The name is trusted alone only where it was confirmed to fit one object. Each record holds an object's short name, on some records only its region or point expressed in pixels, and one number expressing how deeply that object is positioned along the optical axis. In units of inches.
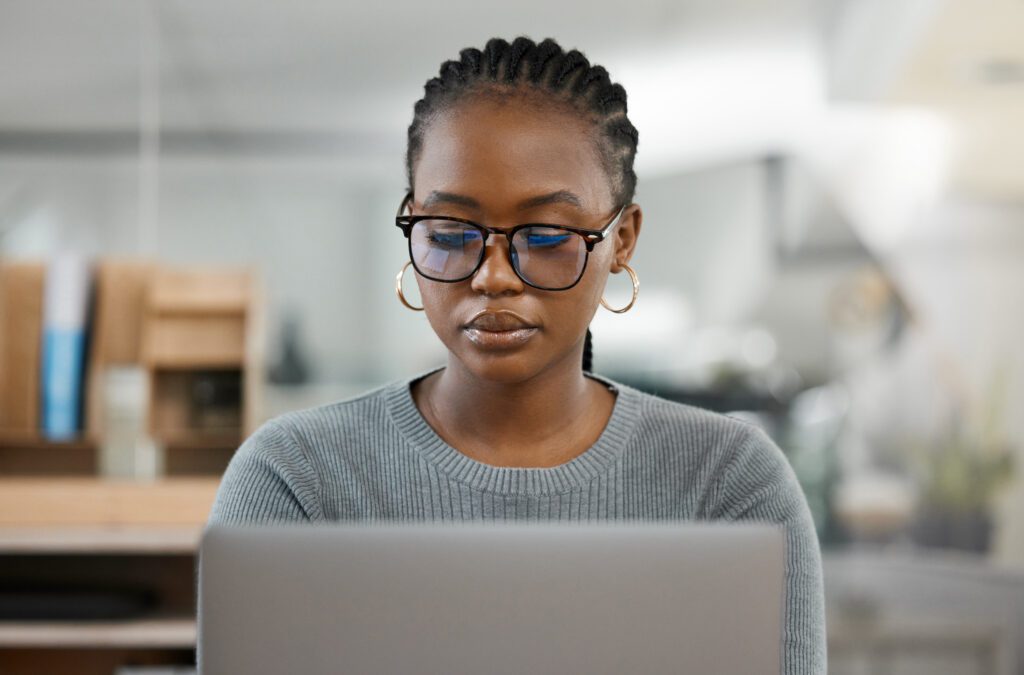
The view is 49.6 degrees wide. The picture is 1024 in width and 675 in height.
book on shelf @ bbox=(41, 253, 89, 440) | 95.3
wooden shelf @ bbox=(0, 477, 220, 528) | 92.7
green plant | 136.3
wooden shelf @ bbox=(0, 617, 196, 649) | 87.7
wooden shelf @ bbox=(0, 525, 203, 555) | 88.8
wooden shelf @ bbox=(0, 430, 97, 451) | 101.7
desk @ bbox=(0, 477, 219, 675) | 88.8
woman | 38.5
